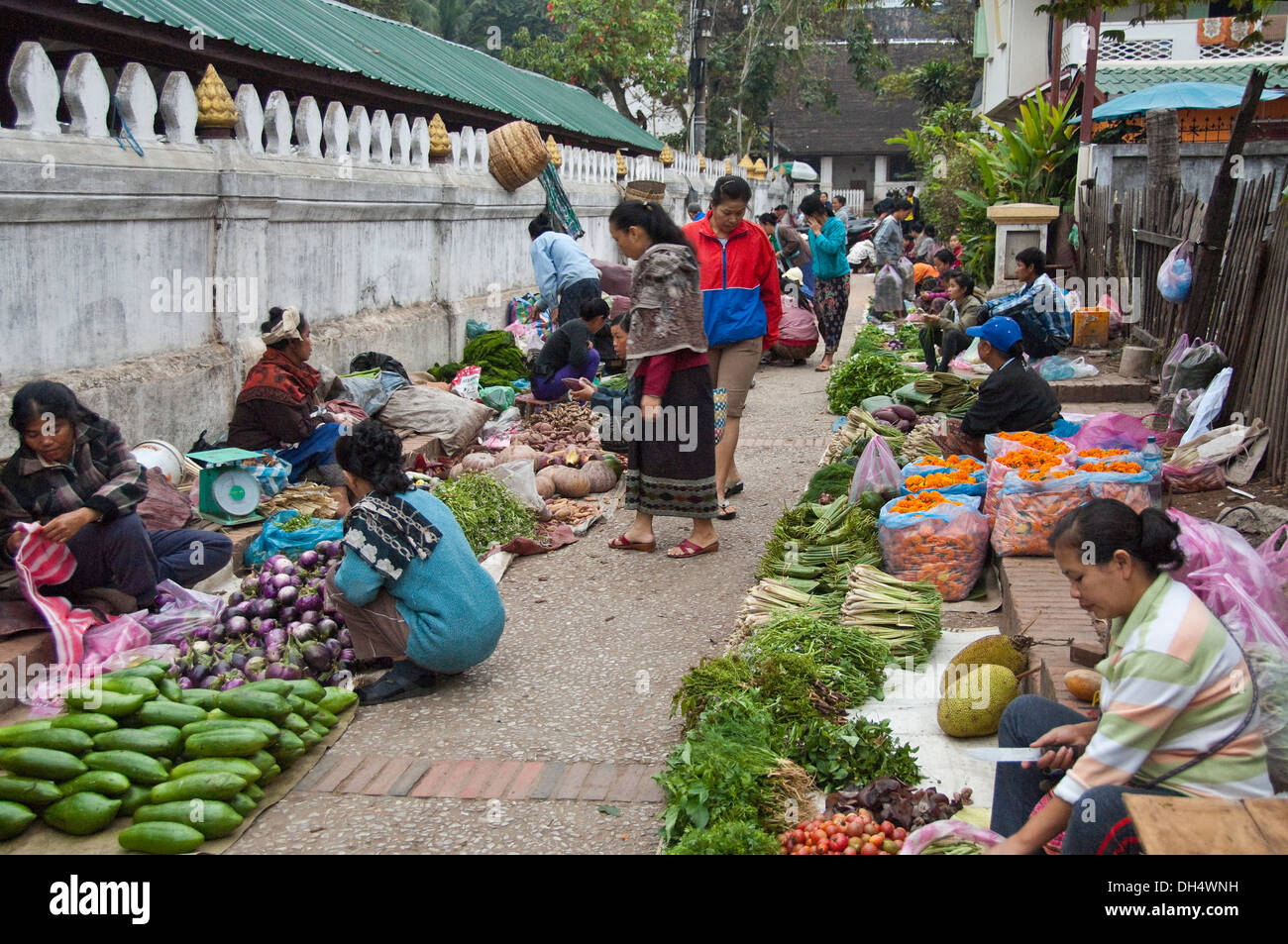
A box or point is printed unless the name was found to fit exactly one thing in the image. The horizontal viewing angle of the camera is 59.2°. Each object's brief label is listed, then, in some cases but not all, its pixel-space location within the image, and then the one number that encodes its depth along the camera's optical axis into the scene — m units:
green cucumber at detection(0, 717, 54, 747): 3.98
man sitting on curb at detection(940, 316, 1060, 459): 6.73
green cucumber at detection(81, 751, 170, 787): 3.93
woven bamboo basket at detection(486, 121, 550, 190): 12.40
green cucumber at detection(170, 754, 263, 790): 3.91
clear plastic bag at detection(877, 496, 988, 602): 5.64
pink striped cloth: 4.83
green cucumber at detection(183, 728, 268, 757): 4.02
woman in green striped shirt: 2.75
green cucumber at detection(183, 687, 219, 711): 4.36
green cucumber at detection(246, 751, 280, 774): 4.03
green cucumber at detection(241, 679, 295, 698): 4.41
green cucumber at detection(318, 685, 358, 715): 4.64
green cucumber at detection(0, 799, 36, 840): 3.69
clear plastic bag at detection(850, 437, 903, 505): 6.45
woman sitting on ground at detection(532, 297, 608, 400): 9.51
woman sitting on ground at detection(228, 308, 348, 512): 6.97
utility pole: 22.03
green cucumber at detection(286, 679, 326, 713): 4.51
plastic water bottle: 5.58
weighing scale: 6.36
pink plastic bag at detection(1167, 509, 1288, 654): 3.39
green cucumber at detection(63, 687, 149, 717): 4.20
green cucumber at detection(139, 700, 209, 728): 4.22
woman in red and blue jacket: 7.06
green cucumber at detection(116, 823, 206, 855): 3.62
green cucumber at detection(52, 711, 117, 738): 4.09
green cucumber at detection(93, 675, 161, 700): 4.34
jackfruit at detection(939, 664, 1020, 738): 4.17
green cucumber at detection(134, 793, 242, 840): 3.71
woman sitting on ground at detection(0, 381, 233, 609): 4.93
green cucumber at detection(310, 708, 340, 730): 4.51
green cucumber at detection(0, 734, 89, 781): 3.84
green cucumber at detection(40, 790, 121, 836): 3.74
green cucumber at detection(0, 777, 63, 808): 3.76
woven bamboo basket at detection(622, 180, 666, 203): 16.62
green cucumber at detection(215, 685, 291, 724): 4.23
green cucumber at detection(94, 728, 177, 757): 4.05
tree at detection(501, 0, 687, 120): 27.12
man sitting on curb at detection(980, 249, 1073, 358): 9.51
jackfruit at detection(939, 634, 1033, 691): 4.34
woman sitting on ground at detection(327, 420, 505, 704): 4.69
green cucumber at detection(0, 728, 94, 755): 3.95
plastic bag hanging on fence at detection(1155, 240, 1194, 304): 8.51
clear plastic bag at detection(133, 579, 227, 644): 5.25
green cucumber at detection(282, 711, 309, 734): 4.30
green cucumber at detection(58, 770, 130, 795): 3.84
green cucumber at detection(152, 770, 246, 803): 3.81
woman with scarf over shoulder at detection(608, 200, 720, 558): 6.27
